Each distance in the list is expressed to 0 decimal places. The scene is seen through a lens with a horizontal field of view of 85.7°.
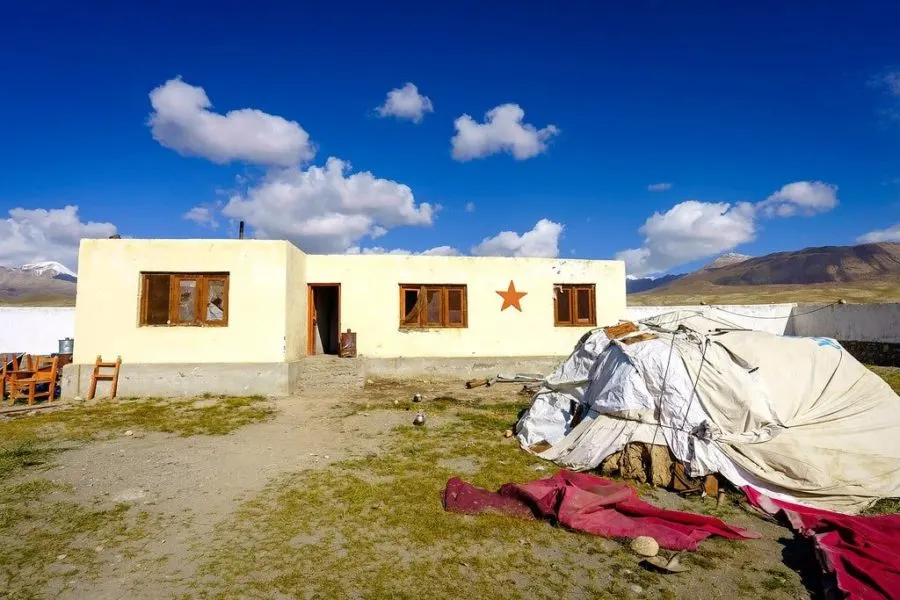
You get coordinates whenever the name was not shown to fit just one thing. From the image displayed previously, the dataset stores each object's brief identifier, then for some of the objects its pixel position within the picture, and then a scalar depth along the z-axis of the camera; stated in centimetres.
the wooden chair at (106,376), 1070
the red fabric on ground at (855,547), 337
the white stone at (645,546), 404
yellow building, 1105
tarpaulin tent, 548
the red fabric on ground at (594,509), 440
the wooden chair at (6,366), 1073
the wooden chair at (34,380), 1049
